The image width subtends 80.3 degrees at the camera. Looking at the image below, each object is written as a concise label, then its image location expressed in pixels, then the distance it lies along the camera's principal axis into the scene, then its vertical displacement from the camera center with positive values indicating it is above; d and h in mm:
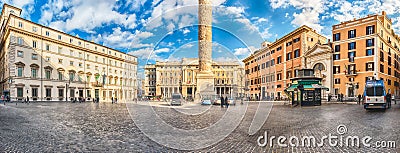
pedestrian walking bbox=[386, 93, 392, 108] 23109 -1893
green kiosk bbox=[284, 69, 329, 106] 27016 -1029
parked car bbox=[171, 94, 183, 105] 30000 -2361
